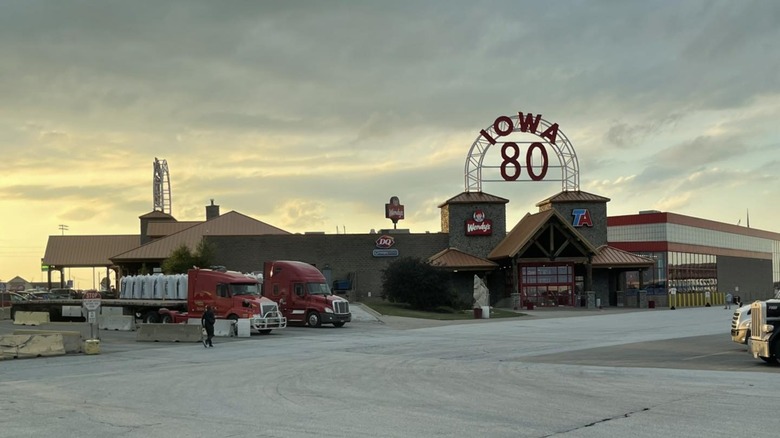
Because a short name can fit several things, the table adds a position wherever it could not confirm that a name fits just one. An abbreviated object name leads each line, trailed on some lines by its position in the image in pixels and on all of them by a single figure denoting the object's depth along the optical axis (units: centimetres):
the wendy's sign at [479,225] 7069
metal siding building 9162
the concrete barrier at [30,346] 2625
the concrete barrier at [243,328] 3569
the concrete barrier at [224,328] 3606
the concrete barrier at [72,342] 2805
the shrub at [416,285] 5897
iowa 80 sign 7125
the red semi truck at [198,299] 3706
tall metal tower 11756
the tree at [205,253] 6488
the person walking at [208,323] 2992
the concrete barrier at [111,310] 4281
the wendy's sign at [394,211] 7550
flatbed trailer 4062
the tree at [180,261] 6388
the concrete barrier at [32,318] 4600
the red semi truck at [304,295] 4203
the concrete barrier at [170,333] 3297
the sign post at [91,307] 2937
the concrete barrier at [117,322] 4094
